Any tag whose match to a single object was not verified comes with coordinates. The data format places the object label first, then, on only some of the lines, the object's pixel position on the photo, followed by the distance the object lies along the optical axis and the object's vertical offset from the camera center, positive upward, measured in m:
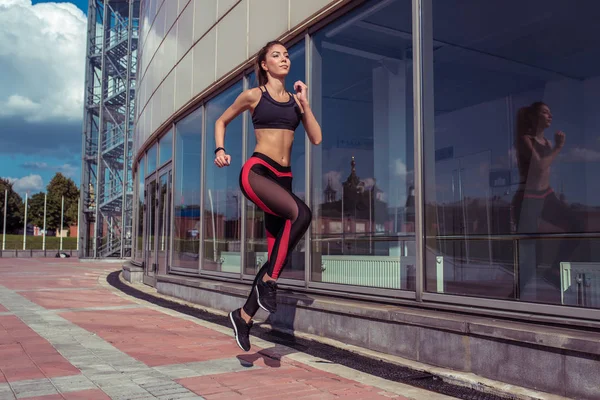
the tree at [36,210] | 91.00 +4.69
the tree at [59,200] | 87.06 +6.10
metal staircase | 34.44 +6.93
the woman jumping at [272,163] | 3.80 +0.51
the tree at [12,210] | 88.75 +4.64
